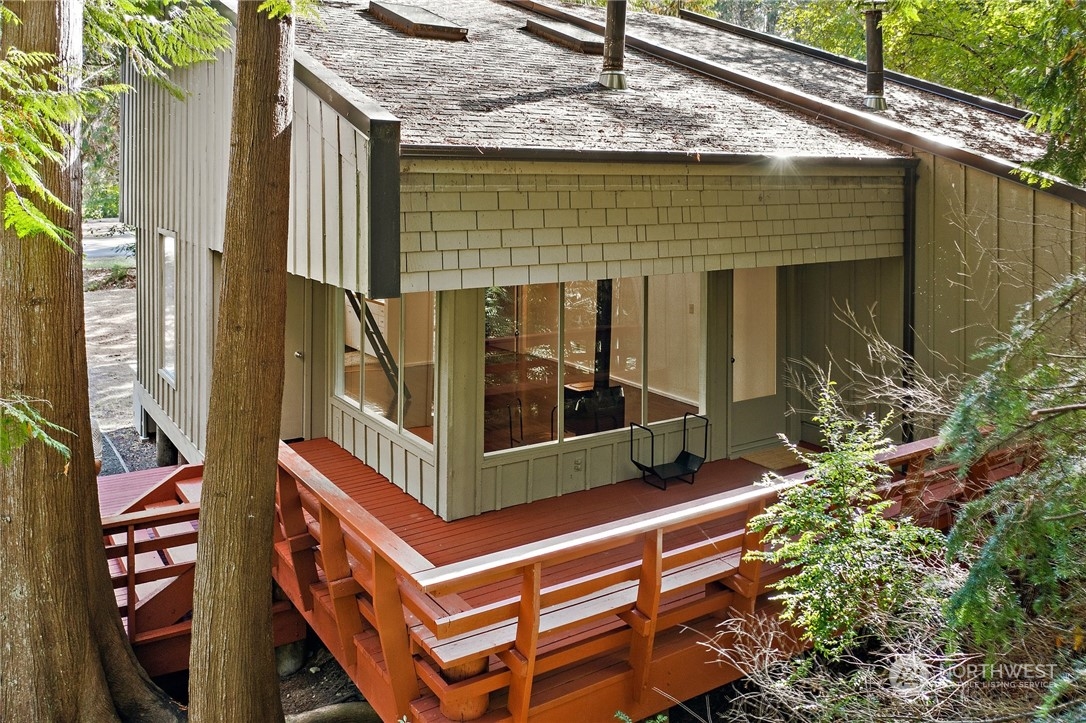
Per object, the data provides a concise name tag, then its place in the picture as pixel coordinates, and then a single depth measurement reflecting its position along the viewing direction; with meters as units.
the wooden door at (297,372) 8.79
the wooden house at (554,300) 4.65
